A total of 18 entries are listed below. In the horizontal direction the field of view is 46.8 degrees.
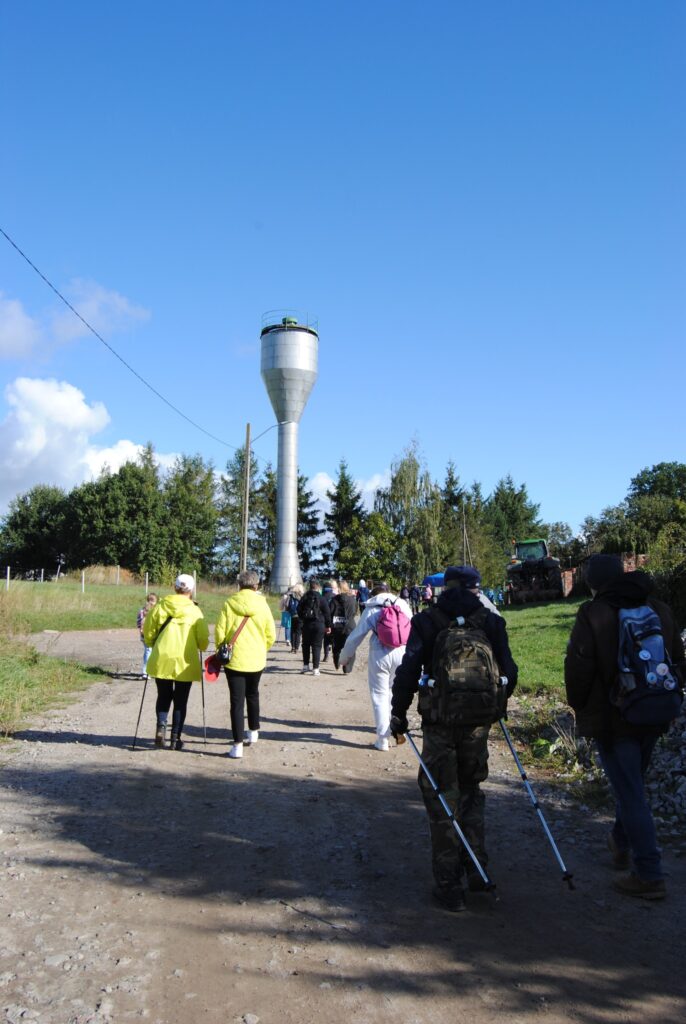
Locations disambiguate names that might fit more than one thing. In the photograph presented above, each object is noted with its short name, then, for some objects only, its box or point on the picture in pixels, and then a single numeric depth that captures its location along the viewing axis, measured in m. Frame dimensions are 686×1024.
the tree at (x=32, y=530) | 64.56
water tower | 52.44
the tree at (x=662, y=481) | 86.12
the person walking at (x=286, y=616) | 18.41
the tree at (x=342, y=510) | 69.12
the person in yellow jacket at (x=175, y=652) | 8.31
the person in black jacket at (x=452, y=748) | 4.43
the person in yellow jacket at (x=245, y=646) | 8.14
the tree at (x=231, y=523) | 72.25
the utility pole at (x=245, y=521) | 31.06
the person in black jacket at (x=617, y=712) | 4.54
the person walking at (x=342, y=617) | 14.58
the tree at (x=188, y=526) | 60.38
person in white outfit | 8.48
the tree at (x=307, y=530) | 70.62
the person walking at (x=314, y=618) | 13.98
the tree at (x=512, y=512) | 90.00
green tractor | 39.44
